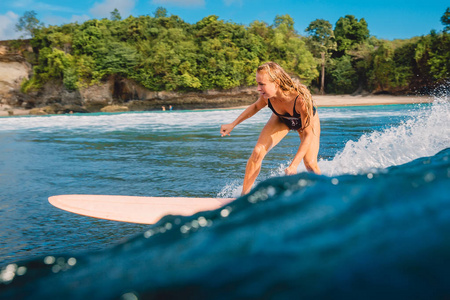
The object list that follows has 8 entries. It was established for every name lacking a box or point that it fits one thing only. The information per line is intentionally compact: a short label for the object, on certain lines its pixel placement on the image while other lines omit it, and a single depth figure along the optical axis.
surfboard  2.96
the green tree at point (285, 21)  45.16
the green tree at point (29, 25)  43.44
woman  3.23
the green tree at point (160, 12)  49.03
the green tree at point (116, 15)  49.59
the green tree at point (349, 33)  47.44
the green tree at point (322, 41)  44.90
